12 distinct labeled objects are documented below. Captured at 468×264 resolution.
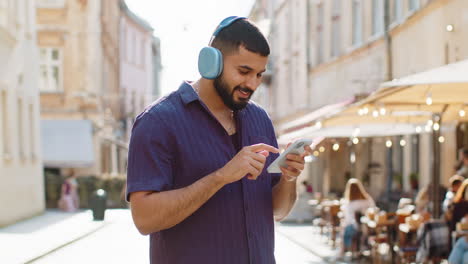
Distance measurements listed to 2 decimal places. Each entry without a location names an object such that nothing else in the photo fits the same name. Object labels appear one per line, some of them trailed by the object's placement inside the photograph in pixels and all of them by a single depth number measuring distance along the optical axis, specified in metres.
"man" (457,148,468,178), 13.05
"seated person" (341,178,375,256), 13.90
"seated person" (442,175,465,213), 12.18
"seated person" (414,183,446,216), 12.64
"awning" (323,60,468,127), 8.29
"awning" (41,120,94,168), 34.62
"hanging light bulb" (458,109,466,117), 11.77
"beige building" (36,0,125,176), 35.19
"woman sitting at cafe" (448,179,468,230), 10.95
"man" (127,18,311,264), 2.56
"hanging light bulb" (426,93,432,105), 9.64
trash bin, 24.16
